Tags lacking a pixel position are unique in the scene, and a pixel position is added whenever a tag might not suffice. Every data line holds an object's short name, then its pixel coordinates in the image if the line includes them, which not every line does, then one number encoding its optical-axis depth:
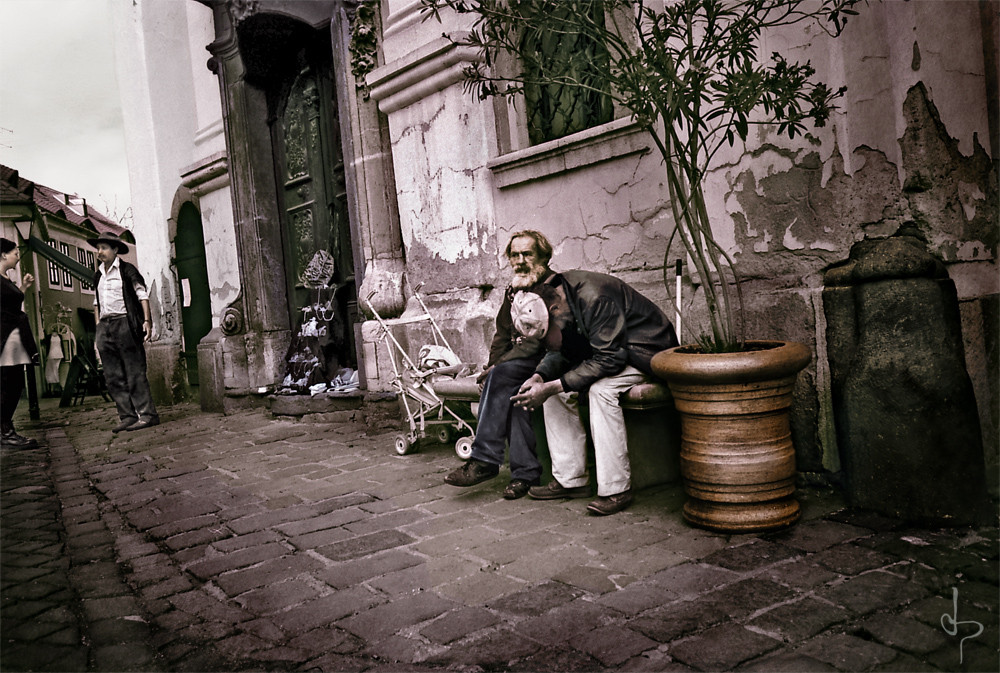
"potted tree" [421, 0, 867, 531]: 3.23
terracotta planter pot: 3.29
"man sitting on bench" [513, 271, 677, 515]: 3.85
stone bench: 4.05
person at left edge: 7.16
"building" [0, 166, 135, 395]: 7.09
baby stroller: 5.48
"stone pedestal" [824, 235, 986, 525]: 3.18
